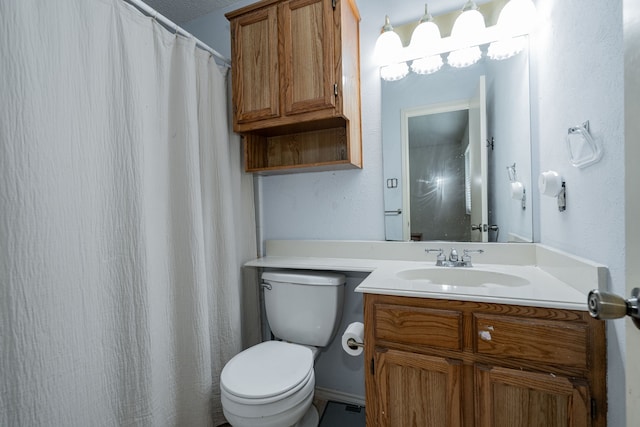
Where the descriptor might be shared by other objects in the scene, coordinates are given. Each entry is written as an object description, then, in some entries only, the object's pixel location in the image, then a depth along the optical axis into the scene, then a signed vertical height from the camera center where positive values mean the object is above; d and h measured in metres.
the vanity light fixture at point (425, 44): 1.36 +0.80
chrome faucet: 1.28 -0.28
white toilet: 1.05 -0.70
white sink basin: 1.19 -0.34
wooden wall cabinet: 1.32 +0.68
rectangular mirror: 1.31 +0.21
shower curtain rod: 1.13 +0.85
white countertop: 0.83 -0.31
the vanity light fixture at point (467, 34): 1.29 +0.80
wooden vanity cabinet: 0.80 -0.54
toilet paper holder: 1.13 -0.58
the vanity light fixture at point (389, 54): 1.44 +0.79
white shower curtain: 0.81 -0.04
